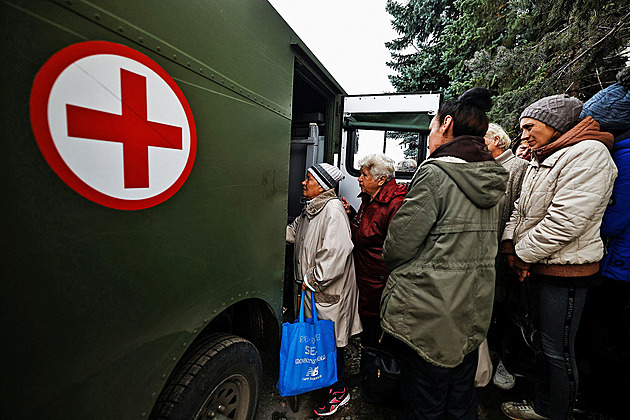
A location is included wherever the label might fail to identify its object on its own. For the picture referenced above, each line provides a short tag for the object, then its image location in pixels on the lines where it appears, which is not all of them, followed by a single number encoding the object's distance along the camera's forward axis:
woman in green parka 1.42
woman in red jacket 2.11
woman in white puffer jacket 1.58
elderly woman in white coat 2.04
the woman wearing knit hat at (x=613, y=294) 1.74
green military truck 0.70
